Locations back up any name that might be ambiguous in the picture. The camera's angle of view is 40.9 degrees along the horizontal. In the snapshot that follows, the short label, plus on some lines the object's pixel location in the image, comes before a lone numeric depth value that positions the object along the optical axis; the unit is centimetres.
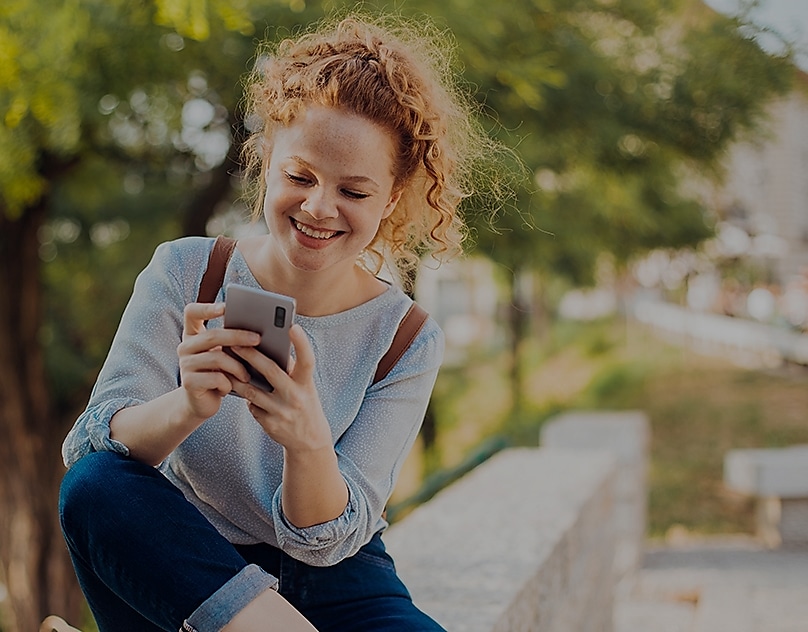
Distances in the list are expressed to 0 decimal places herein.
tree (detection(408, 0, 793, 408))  535
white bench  626
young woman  154
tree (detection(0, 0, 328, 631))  430
